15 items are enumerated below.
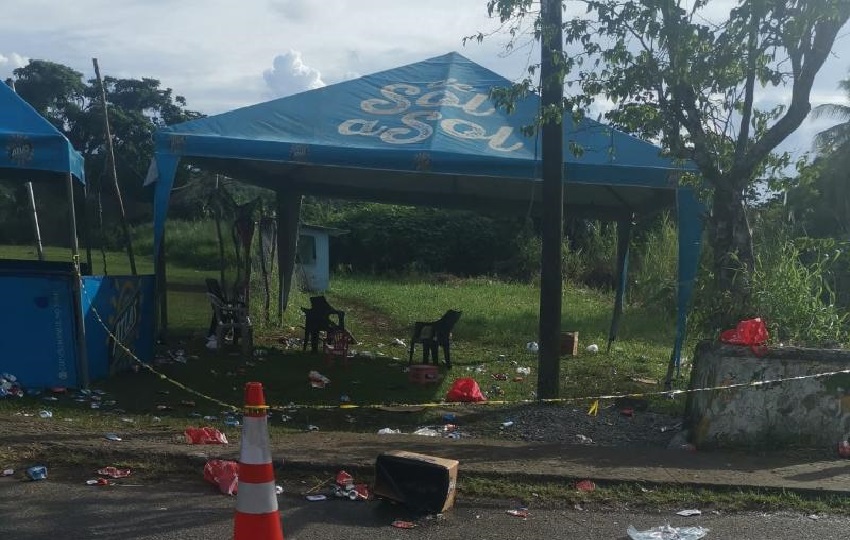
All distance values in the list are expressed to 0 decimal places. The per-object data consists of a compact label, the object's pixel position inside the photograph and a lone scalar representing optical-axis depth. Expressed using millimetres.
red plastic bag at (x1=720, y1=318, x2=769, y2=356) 7770
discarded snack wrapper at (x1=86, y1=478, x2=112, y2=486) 6289
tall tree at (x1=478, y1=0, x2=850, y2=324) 8352
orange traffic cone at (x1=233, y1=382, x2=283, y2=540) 4715
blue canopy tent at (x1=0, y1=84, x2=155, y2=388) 9086
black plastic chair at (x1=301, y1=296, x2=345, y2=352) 13222
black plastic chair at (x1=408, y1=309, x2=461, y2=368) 12477
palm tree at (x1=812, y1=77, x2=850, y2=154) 40109
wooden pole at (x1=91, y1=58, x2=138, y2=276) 13017
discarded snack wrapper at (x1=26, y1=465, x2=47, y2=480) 6336
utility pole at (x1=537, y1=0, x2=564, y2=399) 9445
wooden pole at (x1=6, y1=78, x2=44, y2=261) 13039
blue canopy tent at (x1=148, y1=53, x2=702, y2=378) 10922
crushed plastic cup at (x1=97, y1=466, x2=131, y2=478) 6473
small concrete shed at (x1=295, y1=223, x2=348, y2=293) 25891
